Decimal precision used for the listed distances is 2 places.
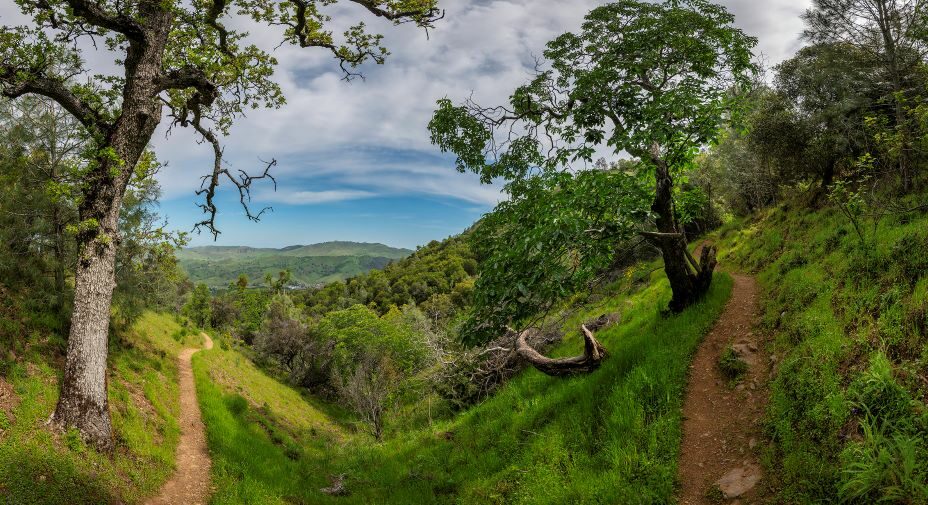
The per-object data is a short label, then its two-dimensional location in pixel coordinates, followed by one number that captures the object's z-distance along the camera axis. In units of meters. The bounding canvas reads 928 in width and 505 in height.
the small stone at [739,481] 5.83
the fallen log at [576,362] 11.27
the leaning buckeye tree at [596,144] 7.70
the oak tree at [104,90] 8.80
